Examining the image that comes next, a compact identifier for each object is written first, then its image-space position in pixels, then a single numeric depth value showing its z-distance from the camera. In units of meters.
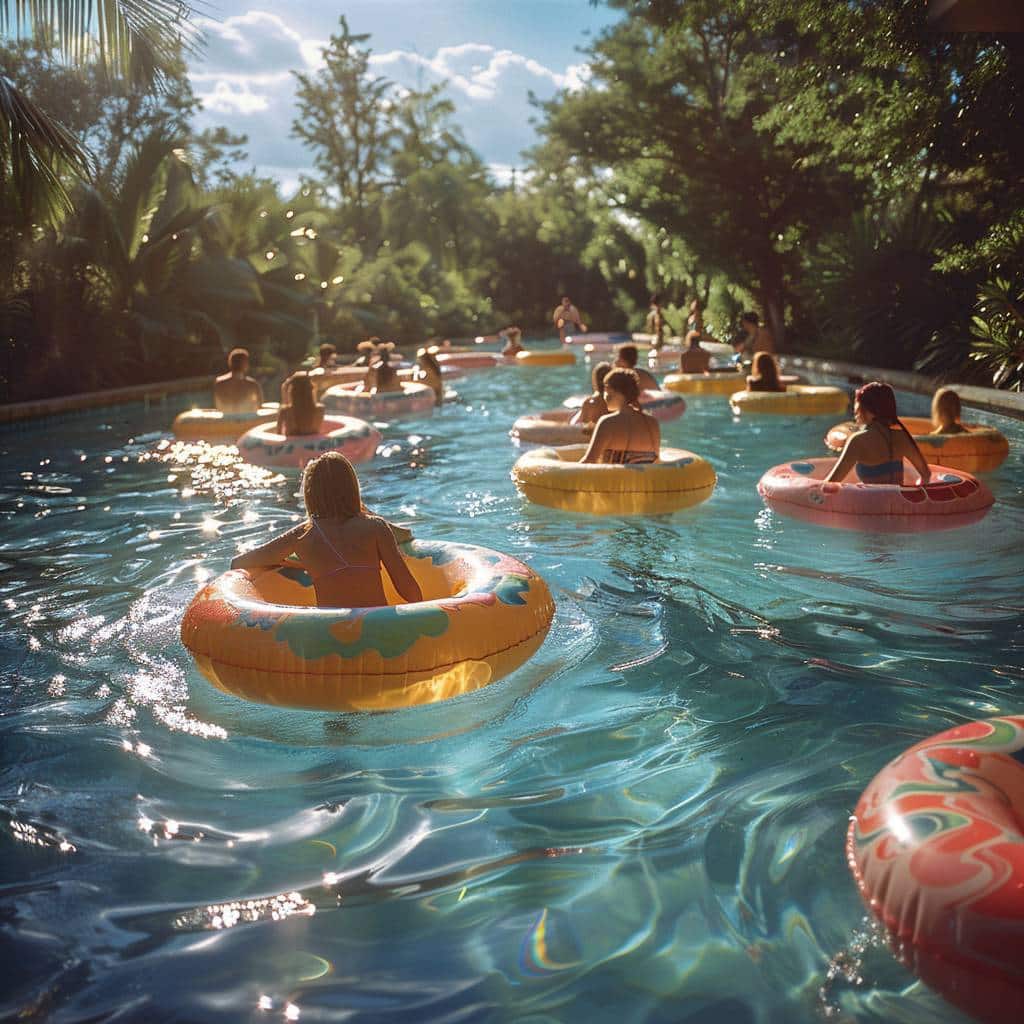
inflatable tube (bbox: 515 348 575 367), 22.05
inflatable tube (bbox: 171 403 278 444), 11.19
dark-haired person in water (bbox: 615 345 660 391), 10.22
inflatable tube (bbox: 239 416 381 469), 9.20
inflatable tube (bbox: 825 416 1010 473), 8.45
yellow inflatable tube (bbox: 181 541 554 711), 4.00
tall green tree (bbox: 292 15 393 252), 39.88
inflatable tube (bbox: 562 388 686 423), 11.91
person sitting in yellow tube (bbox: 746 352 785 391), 12.62
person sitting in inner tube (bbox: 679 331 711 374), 15.15
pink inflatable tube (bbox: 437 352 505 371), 21.11
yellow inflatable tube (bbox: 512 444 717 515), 7.34
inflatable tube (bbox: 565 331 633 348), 29.34
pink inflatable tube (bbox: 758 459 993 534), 6.63
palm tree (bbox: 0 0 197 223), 8.61
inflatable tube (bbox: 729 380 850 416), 12.41
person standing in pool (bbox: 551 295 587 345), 29.28
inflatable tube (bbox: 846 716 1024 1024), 2.30
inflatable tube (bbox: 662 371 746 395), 14.66
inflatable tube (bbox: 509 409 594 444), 9.59
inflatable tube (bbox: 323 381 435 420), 13.41
